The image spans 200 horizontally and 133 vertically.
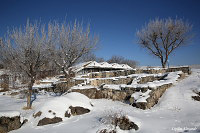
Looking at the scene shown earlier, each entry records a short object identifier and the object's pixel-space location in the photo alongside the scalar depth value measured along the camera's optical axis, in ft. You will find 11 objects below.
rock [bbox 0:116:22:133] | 14.38
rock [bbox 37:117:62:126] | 15.91
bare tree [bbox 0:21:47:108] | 22.34
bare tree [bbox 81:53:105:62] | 198.53
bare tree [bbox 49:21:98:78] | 37.65
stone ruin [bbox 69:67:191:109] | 20.86
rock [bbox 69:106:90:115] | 19.10
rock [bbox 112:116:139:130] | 12.50
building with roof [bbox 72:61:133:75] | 84.73
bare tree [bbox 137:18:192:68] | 55.93
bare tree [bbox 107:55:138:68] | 214.51
